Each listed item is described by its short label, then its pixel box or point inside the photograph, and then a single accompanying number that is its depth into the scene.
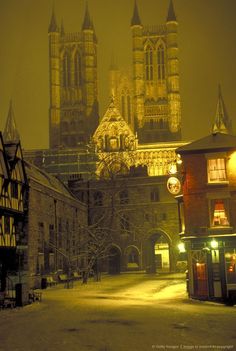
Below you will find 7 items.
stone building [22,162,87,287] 38.00
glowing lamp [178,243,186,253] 33.66
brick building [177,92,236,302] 27.59
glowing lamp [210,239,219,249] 27.94
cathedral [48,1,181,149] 115.12
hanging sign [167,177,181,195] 31.06
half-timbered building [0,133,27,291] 30.58
